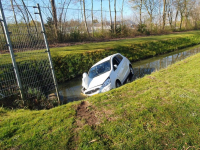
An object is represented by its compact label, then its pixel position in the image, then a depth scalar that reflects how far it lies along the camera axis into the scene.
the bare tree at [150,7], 33.12
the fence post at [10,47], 5.07
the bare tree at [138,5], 31.83
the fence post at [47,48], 5.76
